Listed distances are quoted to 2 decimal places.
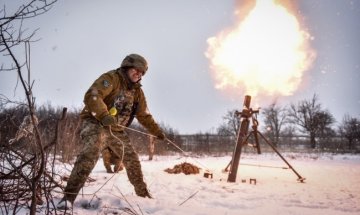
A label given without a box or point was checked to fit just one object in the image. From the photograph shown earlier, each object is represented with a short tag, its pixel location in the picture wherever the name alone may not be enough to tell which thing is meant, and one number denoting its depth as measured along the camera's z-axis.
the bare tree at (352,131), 33.97
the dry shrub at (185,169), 8.12
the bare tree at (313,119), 43.16
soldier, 3.57
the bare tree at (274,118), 51.82
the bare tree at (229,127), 48.50
